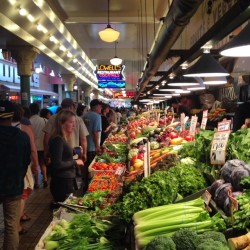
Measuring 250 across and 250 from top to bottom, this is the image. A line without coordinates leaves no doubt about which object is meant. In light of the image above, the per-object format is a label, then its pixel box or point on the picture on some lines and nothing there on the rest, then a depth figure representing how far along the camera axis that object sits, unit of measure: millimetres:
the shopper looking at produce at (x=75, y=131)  6879
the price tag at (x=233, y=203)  2107
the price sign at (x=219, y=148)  3062
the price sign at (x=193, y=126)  5616
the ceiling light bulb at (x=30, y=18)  8227
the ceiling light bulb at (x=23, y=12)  7577
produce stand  2617
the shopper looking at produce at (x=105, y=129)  11539
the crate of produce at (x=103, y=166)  6129
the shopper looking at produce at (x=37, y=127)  8289
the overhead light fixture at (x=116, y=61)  15188
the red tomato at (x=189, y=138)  5488
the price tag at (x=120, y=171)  4559
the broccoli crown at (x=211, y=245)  1807
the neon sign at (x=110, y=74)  23297
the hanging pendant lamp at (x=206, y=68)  4648
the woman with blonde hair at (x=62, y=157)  5054
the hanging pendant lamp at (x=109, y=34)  8945
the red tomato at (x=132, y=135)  8760
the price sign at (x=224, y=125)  3228
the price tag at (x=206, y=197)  2477
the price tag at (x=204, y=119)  5024
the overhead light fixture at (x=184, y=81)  7720
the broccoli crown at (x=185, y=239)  1964
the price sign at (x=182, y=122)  6880
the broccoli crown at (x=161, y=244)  1952
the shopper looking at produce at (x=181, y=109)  14170
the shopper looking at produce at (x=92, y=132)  8633
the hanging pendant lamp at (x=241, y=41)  2582
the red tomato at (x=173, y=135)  5931
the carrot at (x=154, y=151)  5279
